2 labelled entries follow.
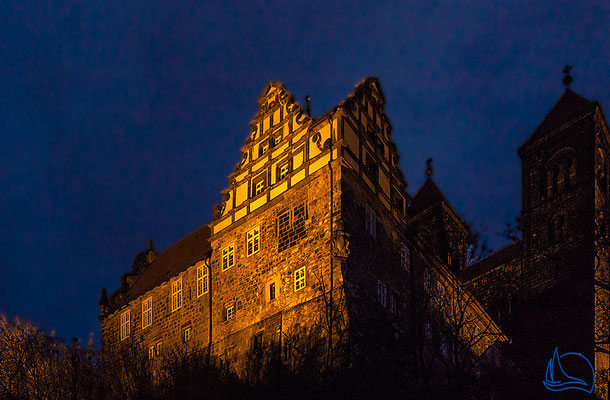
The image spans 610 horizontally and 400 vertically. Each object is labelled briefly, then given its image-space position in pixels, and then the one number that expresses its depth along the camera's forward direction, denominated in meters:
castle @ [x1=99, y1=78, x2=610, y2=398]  30.67
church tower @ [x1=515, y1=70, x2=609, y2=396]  53.47
